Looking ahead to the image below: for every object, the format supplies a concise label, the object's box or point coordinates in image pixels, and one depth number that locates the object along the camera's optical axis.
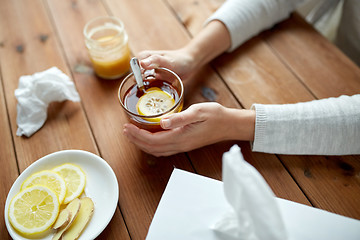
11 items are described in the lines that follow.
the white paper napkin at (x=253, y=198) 0.49
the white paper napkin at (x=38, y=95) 0.89
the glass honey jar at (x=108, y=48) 0.95
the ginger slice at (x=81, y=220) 0.66
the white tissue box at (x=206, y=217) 0.62
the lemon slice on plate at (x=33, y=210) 0.66
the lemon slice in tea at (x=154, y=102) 0.76
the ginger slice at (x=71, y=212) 0.66
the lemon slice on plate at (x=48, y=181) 0.71
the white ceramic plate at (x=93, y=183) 0.67
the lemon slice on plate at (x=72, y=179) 0.72
